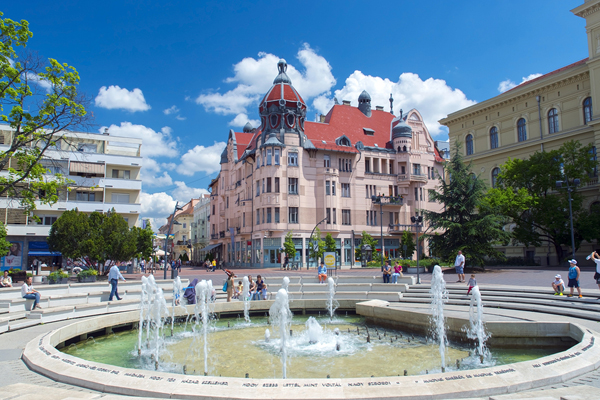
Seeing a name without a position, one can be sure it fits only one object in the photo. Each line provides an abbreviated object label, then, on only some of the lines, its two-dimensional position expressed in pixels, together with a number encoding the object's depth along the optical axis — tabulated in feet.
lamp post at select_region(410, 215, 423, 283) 93.56
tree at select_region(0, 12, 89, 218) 56.64
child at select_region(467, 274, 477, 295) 52.95
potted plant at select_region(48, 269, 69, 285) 74.38
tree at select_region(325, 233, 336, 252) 161.58
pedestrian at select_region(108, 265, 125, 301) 56.24
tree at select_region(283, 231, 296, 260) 156.56
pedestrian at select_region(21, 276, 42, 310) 45.91
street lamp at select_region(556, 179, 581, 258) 90.16
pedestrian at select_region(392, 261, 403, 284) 71.05
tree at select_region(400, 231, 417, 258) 178.81
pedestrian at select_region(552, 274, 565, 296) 50.72
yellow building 125.08
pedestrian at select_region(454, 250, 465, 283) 69.56
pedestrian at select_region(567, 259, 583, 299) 47.26
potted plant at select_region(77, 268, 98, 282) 77.61
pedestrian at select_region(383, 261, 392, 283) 71.56
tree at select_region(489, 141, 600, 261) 114.42
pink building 167.43
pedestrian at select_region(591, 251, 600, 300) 47.41
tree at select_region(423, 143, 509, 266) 100.94
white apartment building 142.31
